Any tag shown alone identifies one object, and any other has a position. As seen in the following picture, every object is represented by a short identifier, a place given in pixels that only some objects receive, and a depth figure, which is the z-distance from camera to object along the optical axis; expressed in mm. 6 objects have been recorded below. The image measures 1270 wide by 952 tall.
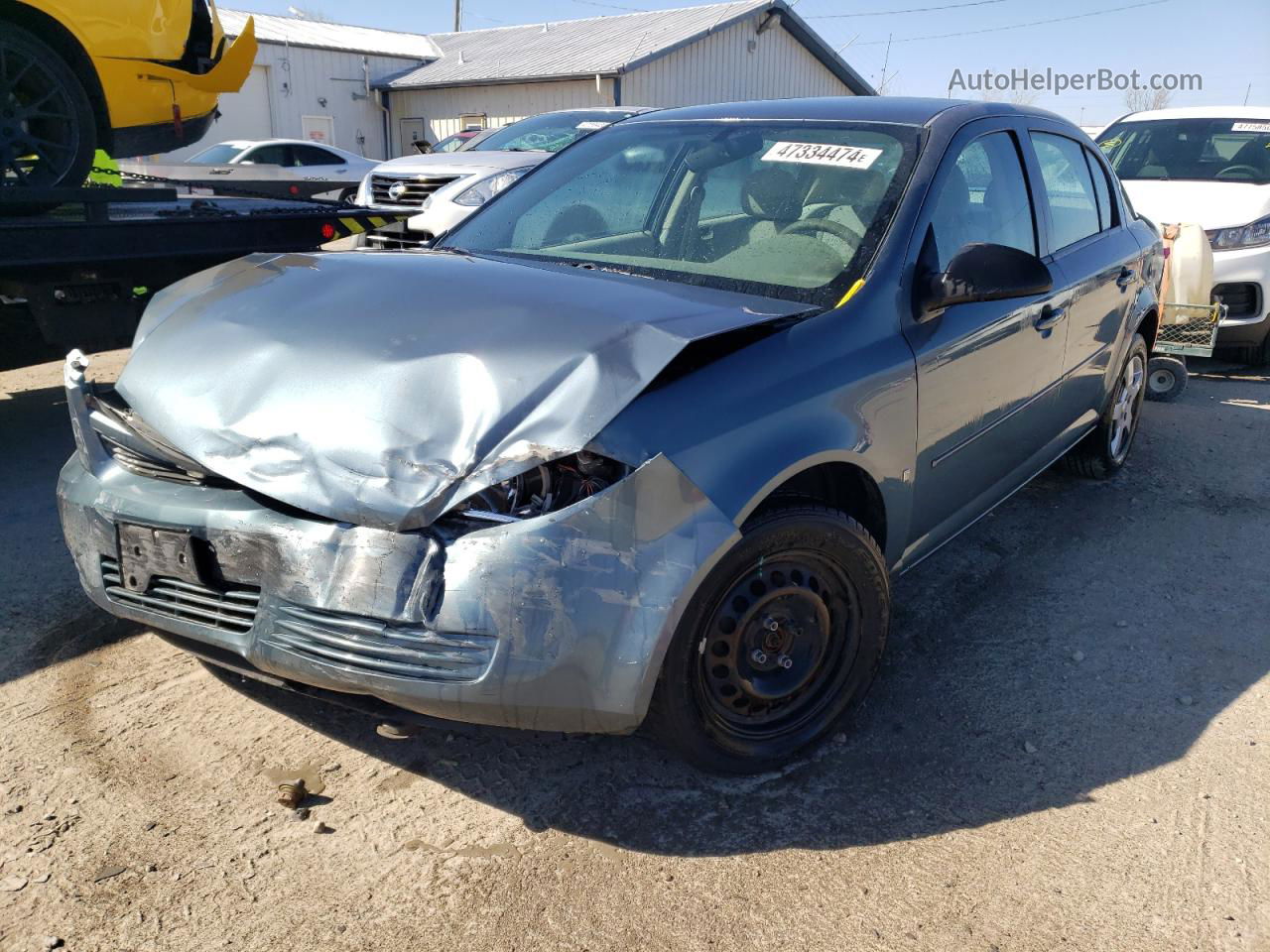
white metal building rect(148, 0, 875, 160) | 26656
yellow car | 5094
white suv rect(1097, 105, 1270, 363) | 7645
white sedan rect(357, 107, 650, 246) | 8773
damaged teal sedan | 2213
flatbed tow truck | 4680
